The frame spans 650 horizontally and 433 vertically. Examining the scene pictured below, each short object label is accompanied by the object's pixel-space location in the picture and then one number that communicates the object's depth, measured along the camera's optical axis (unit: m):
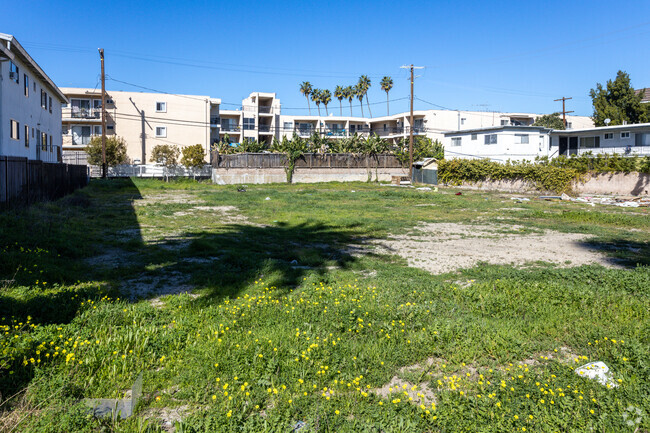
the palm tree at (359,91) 98.44
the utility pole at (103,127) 42.50
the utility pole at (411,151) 46.44
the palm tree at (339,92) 97.56
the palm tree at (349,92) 97.94
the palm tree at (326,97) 96.81
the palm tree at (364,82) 98.50
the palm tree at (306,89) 97.00
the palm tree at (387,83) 98.06
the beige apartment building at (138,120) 58.34
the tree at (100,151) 51.59
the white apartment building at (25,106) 21.22
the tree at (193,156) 57.03
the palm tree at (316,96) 96.88
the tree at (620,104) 53.81
